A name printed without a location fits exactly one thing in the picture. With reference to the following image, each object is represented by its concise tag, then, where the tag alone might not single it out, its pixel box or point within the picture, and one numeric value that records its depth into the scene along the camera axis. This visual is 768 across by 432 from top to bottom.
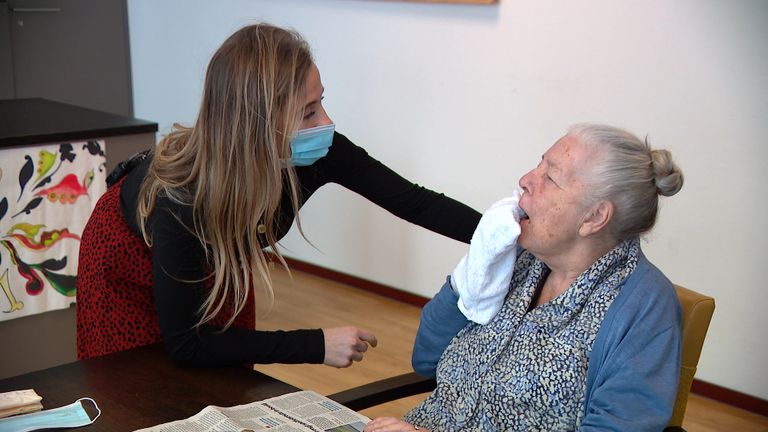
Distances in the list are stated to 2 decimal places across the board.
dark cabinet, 5.48
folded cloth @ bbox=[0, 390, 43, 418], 1.50
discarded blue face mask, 1.48
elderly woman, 1.52
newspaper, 1.48
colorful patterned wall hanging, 2.95
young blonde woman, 1.67
